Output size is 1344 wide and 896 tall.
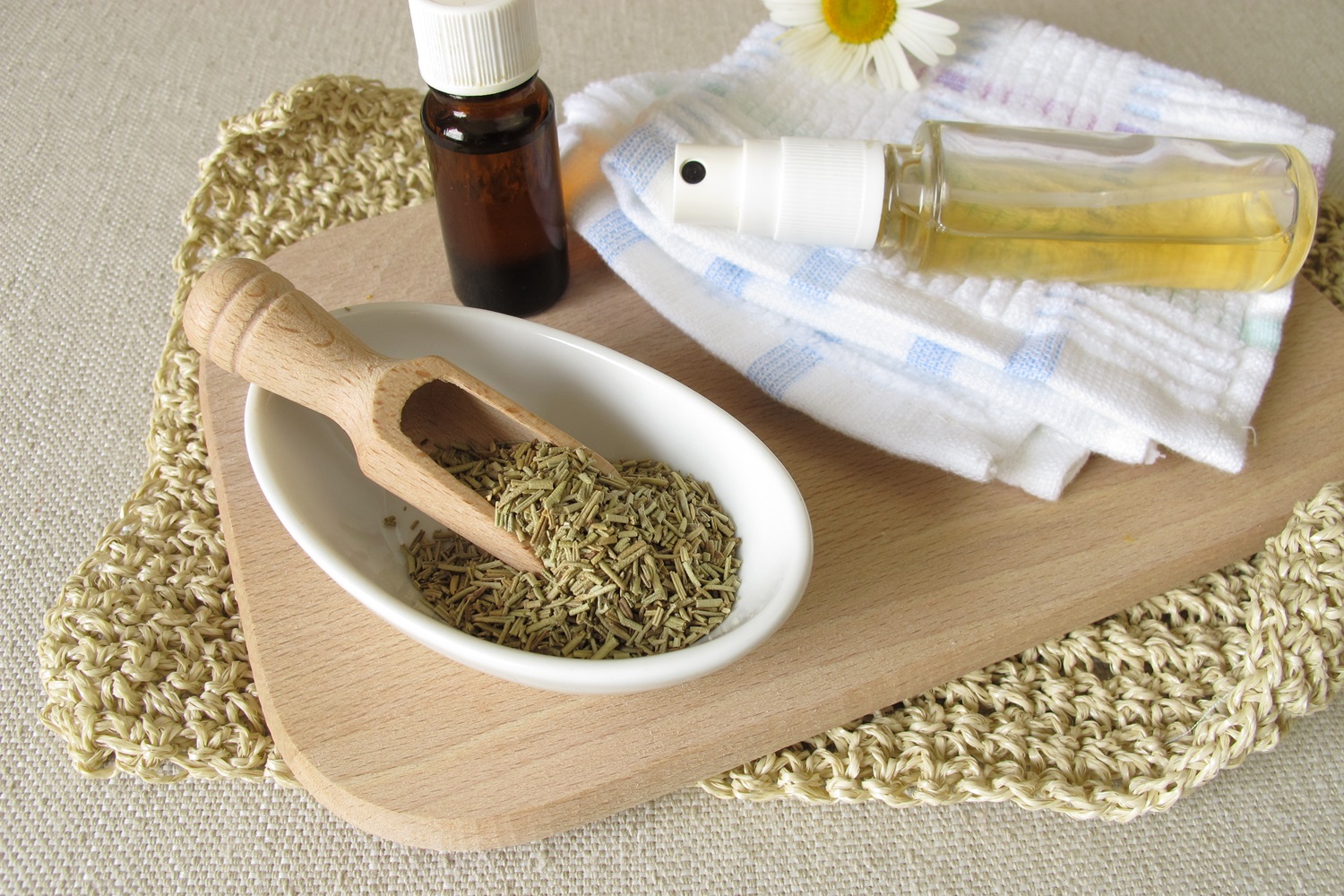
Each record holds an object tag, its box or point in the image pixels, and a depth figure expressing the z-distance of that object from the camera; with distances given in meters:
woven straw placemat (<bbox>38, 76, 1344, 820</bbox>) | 0.28
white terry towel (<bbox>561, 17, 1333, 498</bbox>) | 0.30
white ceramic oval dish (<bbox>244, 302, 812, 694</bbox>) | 0.26
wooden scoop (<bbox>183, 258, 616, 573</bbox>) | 0.28
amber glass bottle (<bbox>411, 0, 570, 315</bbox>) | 0.28
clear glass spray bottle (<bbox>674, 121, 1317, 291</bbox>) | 0.30
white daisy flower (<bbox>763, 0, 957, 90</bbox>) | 0.34
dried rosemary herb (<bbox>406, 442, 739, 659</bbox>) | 0.27
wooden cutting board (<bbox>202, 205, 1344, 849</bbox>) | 0.27
